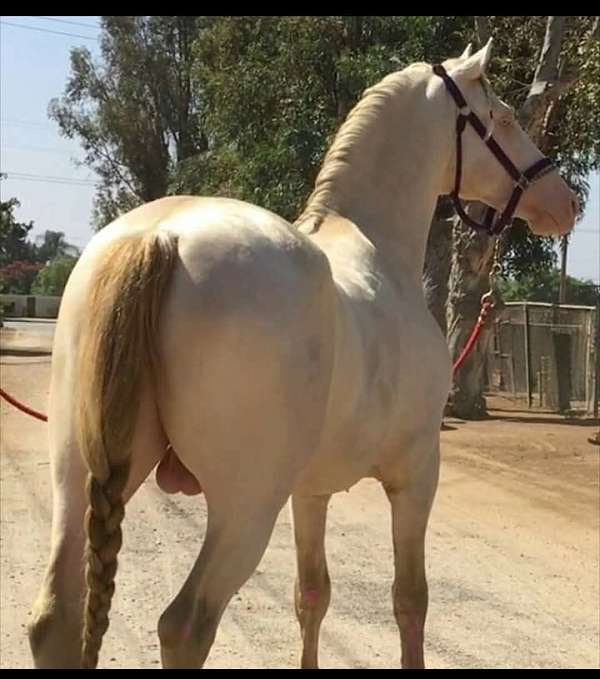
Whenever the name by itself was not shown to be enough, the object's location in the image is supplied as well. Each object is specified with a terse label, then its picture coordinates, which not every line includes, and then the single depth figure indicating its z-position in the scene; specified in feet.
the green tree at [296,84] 47.85
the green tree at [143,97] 105.91
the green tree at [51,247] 270.26
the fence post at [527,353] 53.83
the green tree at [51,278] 203.76
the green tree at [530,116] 39.83
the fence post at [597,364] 46.85
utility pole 52.03
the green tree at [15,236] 82.64
